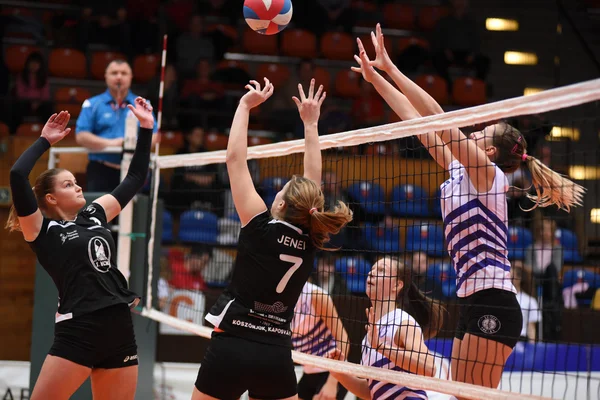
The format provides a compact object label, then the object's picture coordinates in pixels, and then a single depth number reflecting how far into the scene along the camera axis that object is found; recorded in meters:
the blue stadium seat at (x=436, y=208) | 12.03
